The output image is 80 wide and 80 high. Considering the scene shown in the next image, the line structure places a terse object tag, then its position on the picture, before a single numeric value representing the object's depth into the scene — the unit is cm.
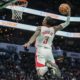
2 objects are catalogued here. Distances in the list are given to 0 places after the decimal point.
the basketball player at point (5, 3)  1006
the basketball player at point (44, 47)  815
